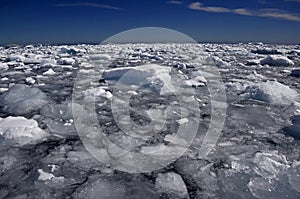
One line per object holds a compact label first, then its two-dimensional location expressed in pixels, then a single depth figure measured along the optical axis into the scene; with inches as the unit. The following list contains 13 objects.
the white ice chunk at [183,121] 161.9
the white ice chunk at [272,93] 211.0
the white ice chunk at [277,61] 535.3
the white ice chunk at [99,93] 224.2
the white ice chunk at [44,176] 98.3
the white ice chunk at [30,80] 295.2
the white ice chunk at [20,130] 127.8
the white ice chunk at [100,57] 627.9
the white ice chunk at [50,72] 365.1
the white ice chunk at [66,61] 511.7
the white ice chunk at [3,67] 426.7
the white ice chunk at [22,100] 180.3
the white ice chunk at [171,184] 91.7
